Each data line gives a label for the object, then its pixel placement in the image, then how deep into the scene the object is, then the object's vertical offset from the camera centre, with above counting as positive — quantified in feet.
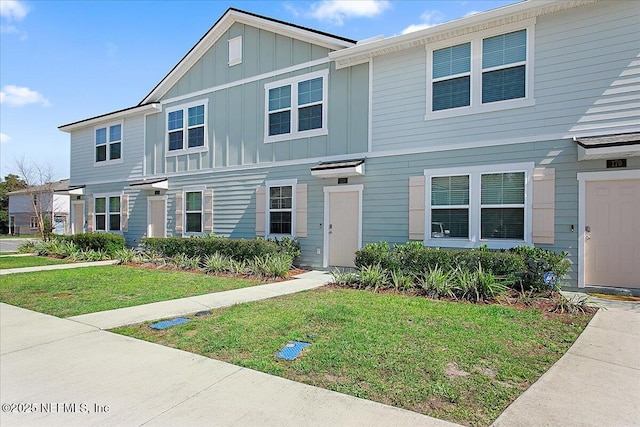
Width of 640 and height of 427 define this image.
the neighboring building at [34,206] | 94.54 +0.05
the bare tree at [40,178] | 91.20 +7.47
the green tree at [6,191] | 124.57 +5.80
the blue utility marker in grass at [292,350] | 13.44 -5.23
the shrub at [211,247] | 35.22 -3.79
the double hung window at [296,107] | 36.96 +10.64
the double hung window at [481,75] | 27.61 +10.76
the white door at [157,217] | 49.57 -1.04
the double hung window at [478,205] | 27.50 +0.58
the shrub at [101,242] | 48.21 -4.36
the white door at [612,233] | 24.47 -1.30
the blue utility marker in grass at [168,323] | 17.48 -5.46
